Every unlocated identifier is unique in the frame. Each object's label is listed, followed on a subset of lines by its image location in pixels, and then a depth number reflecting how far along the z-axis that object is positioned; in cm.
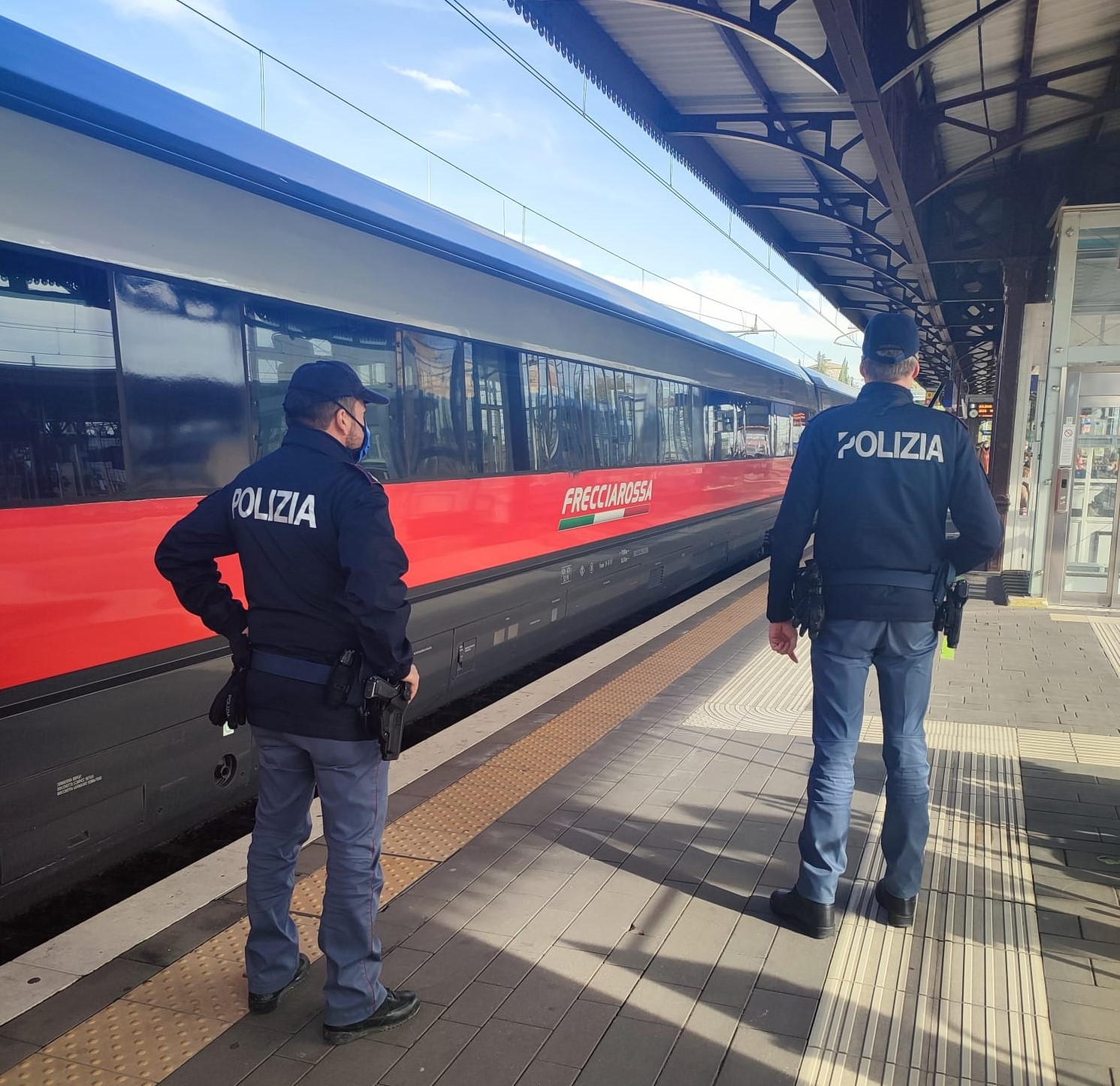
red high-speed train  319
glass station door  937
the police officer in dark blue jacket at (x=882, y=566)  304
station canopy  621
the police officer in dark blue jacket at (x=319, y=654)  250
